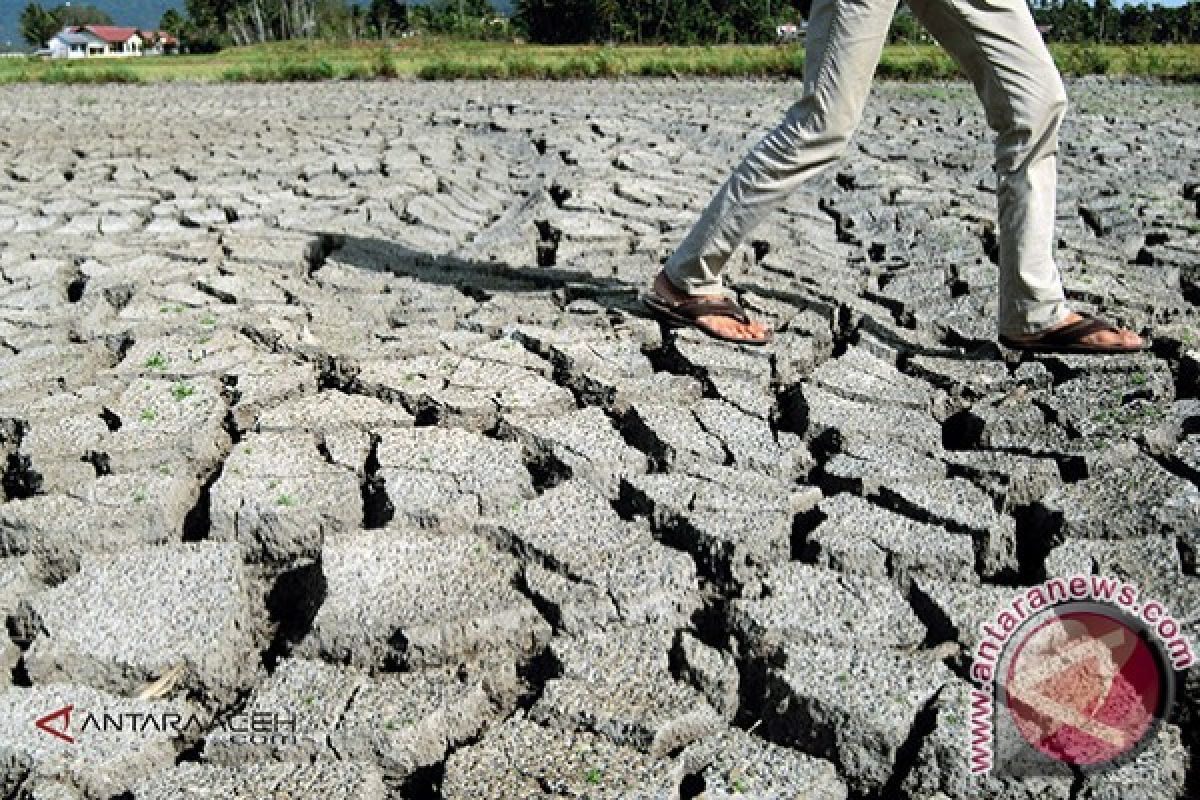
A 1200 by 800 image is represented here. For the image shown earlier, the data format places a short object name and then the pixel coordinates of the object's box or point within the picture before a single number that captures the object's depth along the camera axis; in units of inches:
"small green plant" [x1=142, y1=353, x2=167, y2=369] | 107.6
